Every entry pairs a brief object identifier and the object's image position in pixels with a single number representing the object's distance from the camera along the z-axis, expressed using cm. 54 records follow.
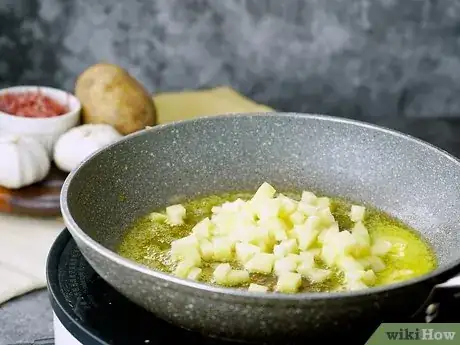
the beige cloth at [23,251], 107
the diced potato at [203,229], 93
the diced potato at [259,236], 90
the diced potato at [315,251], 90
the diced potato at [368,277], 84
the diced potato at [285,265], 86
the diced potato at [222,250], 89
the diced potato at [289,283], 83
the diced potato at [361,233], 91
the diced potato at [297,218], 92
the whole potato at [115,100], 145
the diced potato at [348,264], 85
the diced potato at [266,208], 92
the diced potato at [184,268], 85
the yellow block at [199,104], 166
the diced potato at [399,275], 87
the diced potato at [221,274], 85
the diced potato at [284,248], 88
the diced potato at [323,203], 101
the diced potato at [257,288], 80
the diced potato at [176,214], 99
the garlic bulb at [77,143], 131
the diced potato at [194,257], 88
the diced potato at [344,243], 87
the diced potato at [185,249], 89
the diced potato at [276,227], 91
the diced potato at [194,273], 84
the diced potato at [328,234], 89
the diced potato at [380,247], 93
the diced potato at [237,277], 85
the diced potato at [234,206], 98
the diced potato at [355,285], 82
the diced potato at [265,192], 98
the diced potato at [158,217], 100
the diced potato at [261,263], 87
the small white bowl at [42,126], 140
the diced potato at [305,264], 86
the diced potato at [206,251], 89
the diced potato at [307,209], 94
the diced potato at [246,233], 90
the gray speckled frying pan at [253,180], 70
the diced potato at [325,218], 93
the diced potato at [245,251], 88
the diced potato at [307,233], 90
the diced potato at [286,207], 93
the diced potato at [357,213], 101
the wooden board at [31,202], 123
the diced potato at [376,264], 88
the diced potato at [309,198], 102
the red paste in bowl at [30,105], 145
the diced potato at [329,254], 88
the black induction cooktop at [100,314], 75
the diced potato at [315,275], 86
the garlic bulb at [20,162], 125
